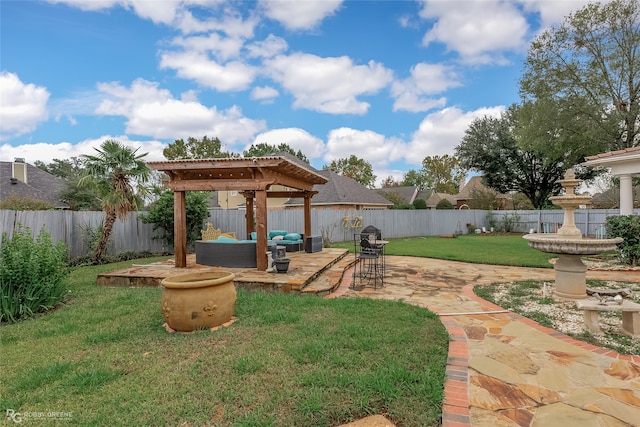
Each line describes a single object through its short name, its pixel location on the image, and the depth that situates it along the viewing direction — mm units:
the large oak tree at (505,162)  24672
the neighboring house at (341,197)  21938
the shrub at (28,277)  4832
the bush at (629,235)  8492
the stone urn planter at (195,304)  3959
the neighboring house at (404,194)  32344
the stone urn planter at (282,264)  7000
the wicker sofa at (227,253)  7797
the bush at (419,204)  26467
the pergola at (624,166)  9055
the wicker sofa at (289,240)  10648
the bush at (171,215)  12000
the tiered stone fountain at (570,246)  5037
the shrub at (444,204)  26641
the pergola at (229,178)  7125
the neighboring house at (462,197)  36875
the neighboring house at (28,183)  18125
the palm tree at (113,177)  9691
